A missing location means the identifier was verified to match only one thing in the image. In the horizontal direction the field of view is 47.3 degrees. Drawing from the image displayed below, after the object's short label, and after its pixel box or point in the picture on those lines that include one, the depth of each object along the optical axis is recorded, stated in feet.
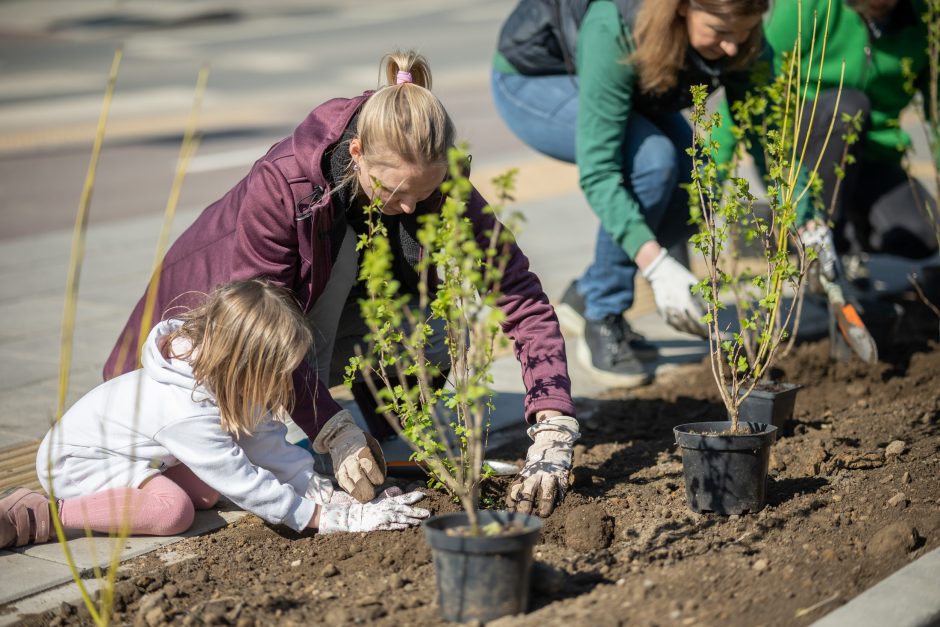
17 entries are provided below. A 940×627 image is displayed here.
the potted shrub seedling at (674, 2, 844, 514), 9.78
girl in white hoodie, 9.48
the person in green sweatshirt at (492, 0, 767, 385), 12.92
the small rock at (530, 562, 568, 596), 8.47
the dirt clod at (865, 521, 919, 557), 9.18
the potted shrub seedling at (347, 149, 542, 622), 7.77
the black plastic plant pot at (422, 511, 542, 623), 7.69
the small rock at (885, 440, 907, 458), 11.41
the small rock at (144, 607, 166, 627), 8.21
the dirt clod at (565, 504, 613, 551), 9.46
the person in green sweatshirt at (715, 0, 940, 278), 15.55
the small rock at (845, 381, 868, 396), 13.99
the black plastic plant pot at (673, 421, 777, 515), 9.71
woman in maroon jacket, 9.43
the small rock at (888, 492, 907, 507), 10.07
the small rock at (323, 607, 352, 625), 8.16
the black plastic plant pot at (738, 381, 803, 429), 12.00
